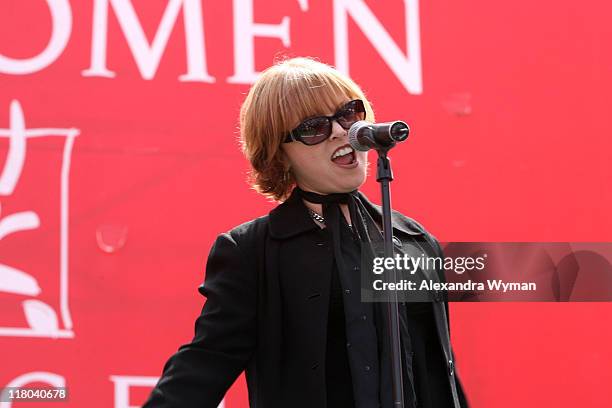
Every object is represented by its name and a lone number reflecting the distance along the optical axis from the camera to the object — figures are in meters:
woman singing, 6.22
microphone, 6.05
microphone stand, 6.05
